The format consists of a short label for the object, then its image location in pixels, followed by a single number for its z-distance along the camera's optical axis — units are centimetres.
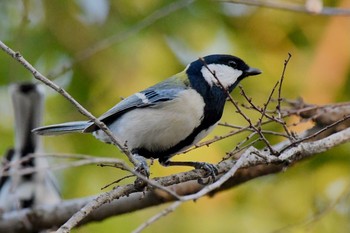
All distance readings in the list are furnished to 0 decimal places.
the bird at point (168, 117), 498
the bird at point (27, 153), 677
